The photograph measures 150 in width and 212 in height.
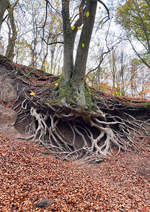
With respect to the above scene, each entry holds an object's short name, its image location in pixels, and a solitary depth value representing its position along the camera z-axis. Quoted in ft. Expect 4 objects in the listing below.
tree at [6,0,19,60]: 25.74
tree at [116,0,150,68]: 23.08
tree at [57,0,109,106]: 13.85
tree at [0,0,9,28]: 15.77
